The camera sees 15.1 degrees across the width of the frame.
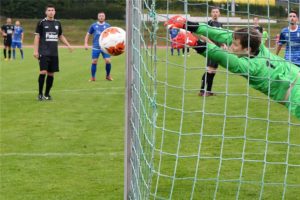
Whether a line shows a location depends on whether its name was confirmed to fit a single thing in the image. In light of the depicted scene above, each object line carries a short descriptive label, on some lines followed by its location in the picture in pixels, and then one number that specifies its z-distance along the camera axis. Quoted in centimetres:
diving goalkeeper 939
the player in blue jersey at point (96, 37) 3016
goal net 891
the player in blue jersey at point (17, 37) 5541
